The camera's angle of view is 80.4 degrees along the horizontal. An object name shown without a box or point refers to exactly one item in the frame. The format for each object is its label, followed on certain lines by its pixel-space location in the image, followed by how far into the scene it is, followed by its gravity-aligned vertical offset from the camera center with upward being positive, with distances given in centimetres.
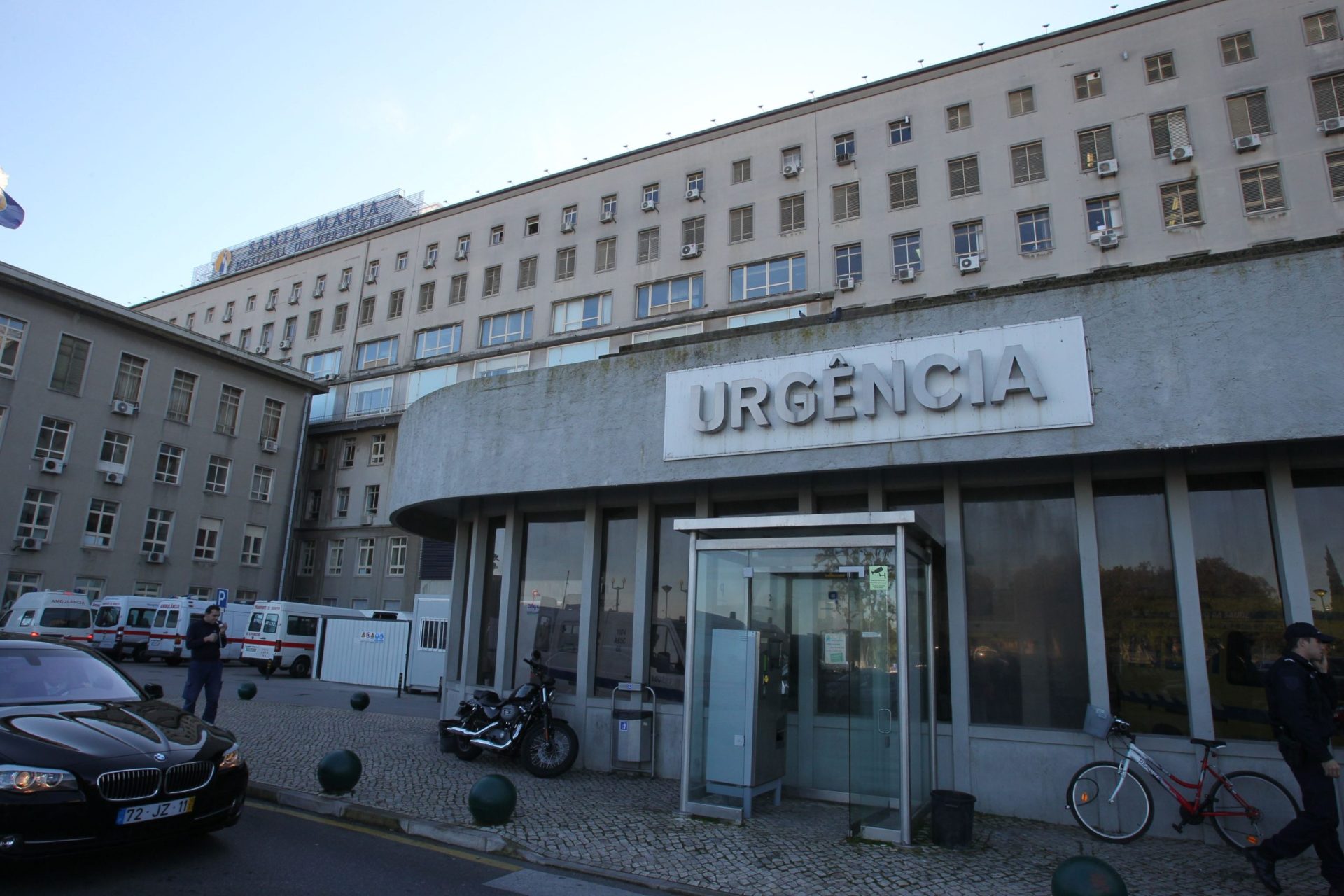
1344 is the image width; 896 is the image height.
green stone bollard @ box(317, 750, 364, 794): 771 -146
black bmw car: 489 -99
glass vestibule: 739 -31
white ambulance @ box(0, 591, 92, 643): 2748 -22
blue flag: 1736 +850
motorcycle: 930 -122
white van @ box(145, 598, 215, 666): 2969 -53
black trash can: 670 -149
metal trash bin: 920 -122
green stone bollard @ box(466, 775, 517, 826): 684 -149
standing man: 1075 -62
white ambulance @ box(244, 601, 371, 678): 2892 -72
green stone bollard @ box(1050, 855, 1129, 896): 484 -141
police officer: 553 -63
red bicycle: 677 -131
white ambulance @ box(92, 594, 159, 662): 3027 -57
